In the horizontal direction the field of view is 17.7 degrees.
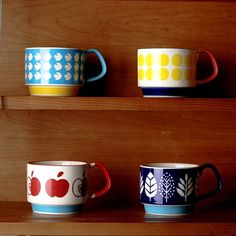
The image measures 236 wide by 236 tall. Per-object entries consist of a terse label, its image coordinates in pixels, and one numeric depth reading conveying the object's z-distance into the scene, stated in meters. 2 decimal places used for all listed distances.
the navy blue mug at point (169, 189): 1.03
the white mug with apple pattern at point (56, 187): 1.03
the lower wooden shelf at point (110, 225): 0.97
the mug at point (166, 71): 1.03
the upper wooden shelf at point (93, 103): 1.00
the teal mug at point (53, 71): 1.03
